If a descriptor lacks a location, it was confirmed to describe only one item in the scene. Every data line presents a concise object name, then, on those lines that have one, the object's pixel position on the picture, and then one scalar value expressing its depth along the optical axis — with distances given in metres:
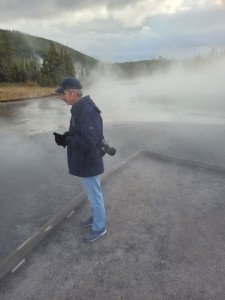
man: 2.81
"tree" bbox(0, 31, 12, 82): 49.79
